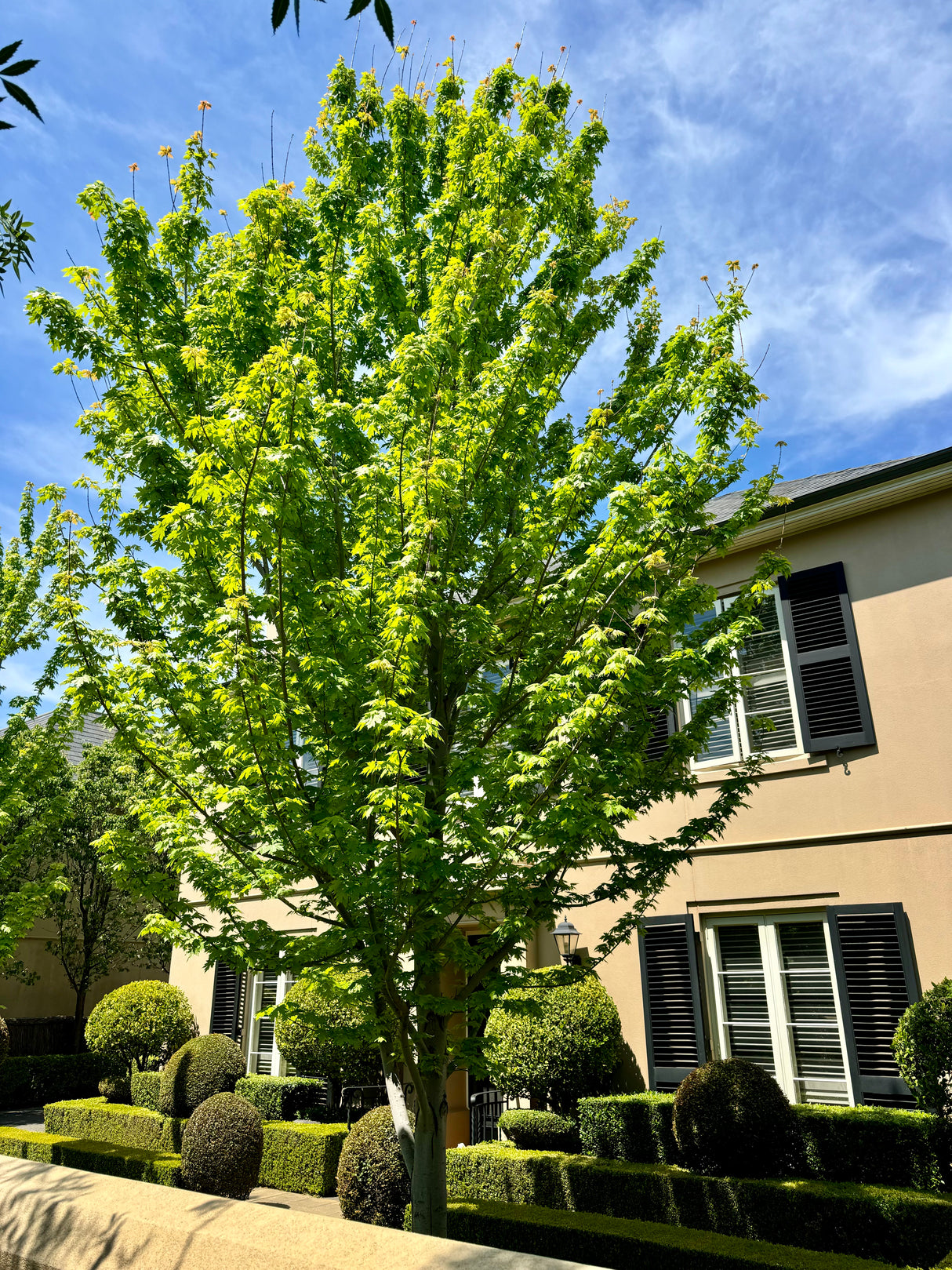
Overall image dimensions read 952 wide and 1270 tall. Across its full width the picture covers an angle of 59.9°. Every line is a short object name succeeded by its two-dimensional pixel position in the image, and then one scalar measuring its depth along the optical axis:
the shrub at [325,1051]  10.88
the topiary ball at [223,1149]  9.15
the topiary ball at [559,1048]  9.10
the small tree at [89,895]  21.17
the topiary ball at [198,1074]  12.18
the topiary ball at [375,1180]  8.03
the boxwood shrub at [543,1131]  9.09
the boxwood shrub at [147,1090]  13.36
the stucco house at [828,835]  8.56
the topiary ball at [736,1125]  7.61
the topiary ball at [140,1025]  13.88
